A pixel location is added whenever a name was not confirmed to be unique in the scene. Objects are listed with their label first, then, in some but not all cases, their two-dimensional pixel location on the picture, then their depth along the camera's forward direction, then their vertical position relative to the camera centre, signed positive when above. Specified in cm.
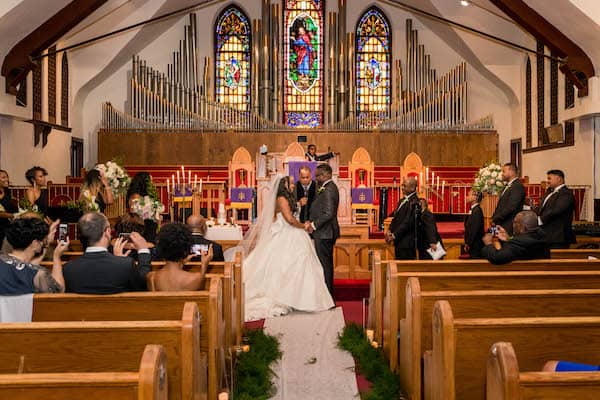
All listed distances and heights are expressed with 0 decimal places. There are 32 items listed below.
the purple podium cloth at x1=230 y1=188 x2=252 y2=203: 1091 -3
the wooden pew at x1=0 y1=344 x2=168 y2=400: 192 -55
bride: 655 -75
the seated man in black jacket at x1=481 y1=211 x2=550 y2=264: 471 -37
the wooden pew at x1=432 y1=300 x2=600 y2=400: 277 -62
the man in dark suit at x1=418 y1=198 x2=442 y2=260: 643 -39
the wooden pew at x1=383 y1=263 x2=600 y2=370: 418 -55
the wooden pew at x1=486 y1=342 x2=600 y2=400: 197 -57
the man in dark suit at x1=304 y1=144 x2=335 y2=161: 1090 +62
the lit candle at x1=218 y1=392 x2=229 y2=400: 384 -116
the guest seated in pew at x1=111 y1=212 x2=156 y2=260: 518 -25
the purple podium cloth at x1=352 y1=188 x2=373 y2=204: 1059 -5
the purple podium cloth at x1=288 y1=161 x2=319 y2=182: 1012 +41
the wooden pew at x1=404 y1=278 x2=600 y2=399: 347 -57
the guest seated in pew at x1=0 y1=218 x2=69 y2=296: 341 -34
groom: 676 -27
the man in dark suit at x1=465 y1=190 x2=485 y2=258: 673 -38
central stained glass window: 1678 +324
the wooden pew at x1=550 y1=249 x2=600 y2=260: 592 -55
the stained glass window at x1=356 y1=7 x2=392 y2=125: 1677 +326
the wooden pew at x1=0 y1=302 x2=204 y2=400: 265 -59
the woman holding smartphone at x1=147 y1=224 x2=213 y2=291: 378 -39
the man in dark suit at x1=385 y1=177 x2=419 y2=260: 638 -32
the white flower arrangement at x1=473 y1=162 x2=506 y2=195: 912 +16
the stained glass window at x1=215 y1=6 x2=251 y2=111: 1666 +336
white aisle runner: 423 -122
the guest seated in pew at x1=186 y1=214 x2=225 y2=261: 528 -27
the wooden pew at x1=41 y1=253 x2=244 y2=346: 453 -71
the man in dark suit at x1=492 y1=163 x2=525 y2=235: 698 -10
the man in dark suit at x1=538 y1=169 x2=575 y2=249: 709 -24
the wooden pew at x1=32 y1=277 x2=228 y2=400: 333 -56
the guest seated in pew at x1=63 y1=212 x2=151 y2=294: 352 -39
